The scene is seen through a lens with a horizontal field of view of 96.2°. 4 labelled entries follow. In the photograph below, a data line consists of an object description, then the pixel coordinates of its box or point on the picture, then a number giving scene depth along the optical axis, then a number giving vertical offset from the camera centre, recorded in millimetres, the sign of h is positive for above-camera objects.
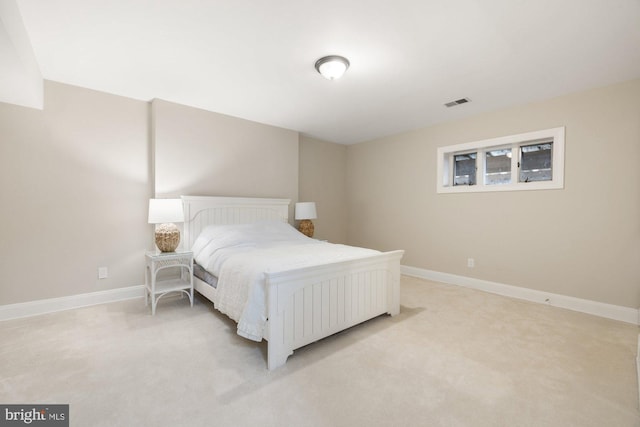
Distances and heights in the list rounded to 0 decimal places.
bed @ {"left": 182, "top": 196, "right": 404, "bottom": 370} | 1941 -678
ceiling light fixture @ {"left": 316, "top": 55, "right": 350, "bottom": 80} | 2380 +1195
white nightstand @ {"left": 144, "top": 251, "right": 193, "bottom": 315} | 2824 -744
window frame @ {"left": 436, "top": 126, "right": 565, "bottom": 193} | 3163 +624
